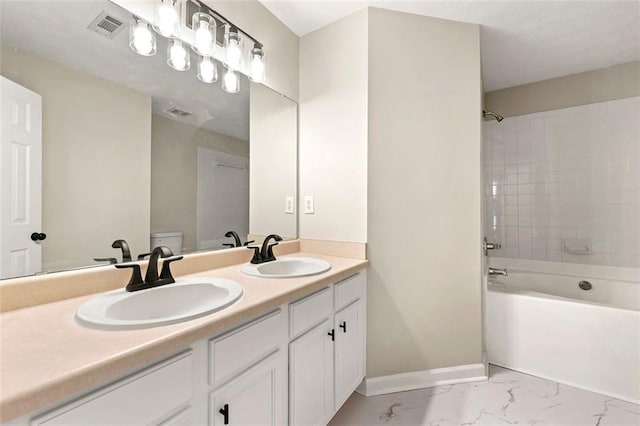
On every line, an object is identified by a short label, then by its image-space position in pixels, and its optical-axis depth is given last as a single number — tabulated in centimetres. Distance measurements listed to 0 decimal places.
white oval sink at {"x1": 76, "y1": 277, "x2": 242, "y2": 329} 74
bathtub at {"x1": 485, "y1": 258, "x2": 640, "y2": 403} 170
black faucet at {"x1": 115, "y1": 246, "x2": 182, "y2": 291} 102
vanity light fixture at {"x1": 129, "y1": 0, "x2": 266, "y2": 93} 121
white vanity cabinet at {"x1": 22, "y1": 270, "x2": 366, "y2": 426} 61
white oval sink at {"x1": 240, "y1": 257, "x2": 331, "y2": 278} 148
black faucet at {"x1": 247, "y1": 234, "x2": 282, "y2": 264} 156
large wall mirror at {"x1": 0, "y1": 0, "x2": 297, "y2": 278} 89
